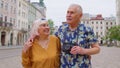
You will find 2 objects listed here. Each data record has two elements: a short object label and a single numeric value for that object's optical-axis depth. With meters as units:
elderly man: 1.24
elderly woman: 1.25
